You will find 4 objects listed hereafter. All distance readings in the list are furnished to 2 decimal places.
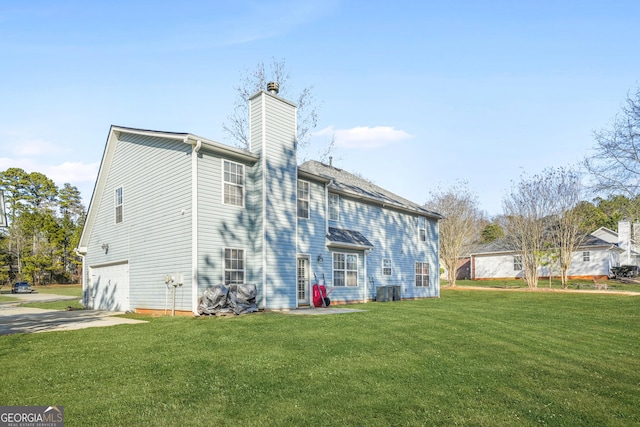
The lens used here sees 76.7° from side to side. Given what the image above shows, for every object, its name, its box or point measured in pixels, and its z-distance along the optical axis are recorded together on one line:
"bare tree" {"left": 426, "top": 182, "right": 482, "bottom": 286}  34.69
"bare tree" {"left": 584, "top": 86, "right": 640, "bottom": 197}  17.45
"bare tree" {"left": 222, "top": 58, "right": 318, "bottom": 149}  26.41
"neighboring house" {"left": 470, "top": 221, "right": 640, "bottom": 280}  36.12
